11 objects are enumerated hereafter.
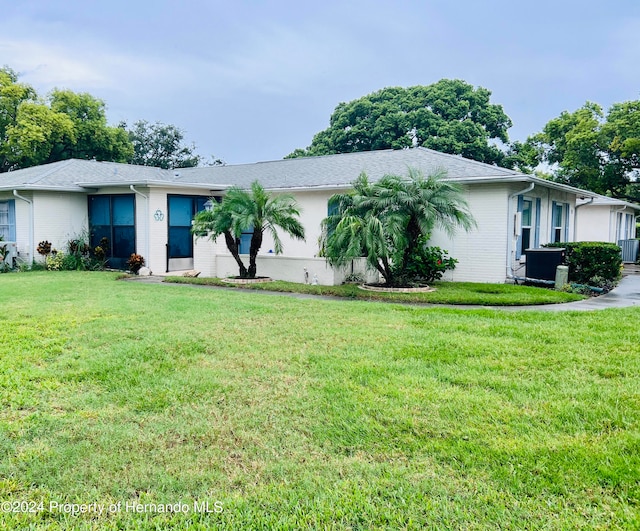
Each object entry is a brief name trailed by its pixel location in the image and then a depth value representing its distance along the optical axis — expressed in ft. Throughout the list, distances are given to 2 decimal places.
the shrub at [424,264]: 39.91
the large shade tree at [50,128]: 86.79
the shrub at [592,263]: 41.22
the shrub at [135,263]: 49.39
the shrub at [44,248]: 53.11
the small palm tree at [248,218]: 40.50
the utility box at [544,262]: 39.75
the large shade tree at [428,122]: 94.38
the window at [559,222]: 52.92
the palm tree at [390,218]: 34.53
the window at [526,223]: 45.03
